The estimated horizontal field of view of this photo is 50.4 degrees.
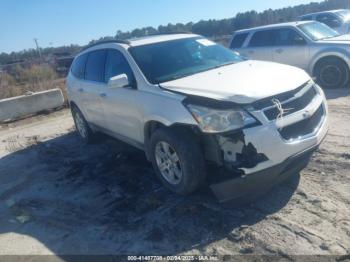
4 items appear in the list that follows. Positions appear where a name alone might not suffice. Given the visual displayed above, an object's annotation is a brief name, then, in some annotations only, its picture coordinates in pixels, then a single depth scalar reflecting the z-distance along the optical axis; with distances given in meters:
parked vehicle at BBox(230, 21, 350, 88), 9.18
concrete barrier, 11.22
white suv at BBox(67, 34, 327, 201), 3.75
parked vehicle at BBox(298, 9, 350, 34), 14.98
